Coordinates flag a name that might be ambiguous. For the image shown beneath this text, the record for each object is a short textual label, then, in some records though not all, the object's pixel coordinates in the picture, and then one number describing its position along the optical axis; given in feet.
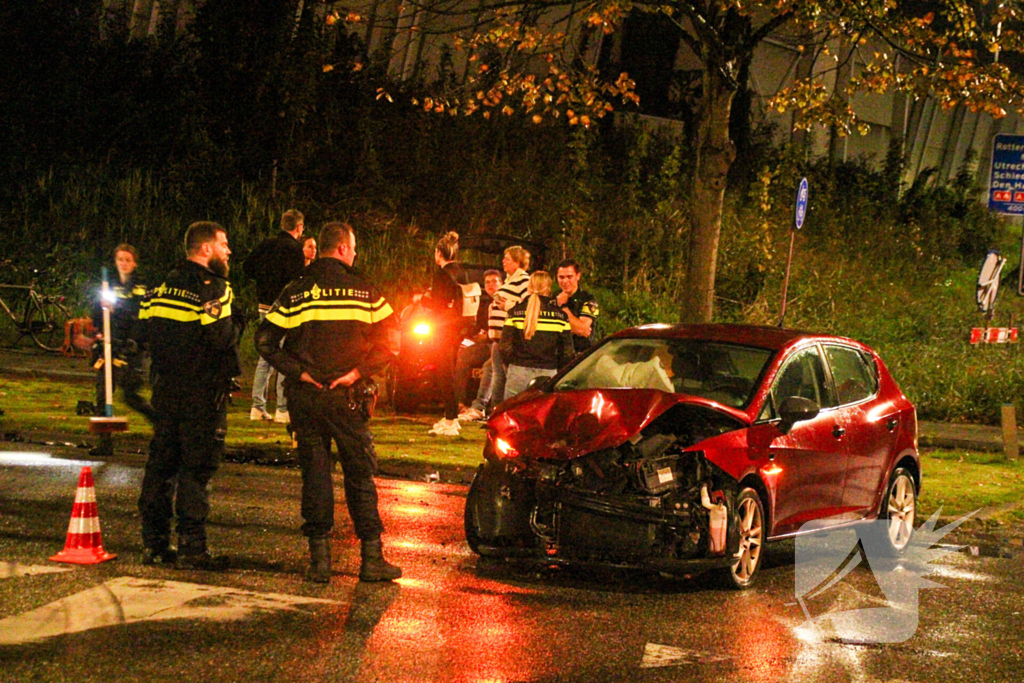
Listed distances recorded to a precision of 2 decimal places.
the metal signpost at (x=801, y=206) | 60.44
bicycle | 66.39
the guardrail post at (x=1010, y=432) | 49.60
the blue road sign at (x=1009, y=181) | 55.31
